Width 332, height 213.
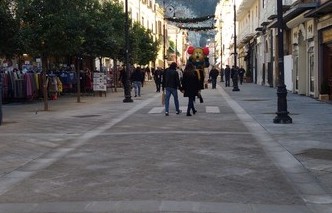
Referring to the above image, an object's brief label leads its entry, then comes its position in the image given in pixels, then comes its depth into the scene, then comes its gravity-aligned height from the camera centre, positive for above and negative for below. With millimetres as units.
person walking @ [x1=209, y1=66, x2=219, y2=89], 40250 -27
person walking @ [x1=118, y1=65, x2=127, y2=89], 32412 +234
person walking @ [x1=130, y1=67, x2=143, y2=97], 29781 -120
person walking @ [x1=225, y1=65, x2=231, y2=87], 44912 -135
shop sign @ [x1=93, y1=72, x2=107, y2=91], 30734 -232
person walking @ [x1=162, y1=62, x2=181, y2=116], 18312 -204
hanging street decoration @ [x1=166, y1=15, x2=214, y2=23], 56594 +5681
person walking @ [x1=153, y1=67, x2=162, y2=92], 35819 -91
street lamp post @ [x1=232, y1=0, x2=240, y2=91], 35112 -436
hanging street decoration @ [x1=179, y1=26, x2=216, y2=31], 58331 +4864
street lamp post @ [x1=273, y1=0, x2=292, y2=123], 15023 -355
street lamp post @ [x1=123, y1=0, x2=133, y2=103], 25325 -4
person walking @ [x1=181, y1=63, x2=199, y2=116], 17797 -312
